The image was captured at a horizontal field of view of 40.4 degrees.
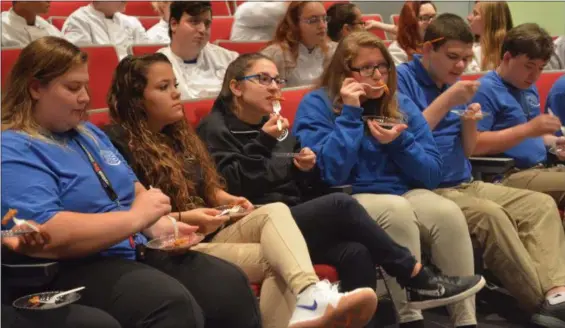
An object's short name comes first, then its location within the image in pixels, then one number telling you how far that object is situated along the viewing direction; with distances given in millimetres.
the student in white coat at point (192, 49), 3104
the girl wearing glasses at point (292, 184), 2264
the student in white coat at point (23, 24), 3391
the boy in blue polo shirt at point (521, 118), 2947
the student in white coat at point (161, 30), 4211
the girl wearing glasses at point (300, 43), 3398
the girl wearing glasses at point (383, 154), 2451
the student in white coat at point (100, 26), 3756
